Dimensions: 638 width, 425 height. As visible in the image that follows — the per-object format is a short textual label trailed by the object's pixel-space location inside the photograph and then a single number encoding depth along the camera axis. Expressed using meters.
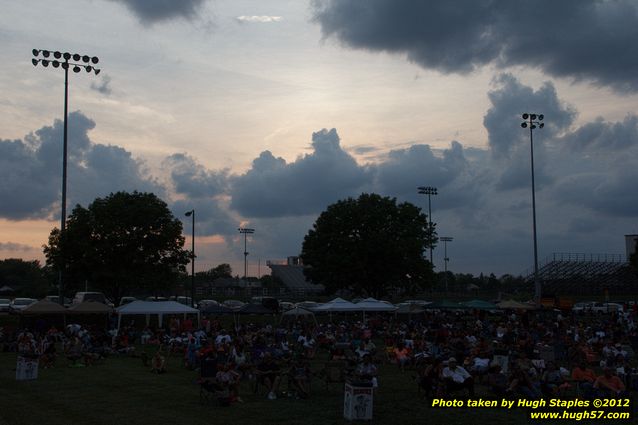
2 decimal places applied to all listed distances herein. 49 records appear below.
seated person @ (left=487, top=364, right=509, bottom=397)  15.14
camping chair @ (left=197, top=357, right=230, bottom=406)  15.18
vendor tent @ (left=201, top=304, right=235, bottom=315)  36.22
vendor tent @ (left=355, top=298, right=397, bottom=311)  36.78
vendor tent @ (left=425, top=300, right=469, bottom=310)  37.19
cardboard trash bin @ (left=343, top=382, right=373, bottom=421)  12.85
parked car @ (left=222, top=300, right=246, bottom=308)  61.51
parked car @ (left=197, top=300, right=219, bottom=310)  55.41
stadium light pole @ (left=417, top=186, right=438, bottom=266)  85.04
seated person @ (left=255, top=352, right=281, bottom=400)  16.53
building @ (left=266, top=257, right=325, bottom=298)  128.36
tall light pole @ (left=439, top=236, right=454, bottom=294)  119.48
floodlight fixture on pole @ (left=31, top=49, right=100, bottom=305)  40.10
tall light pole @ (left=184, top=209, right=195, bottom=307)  48.69
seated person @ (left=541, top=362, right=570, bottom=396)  15.29
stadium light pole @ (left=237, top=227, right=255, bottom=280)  102.62
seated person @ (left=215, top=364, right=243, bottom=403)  15.58
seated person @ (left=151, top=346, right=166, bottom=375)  22.20
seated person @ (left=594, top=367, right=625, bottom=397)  13.75
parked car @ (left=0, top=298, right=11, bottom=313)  53.39
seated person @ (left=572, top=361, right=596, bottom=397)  15.01
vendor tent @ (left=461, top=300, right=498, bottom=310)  37.00
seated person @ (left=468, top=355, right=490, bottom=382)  18.36
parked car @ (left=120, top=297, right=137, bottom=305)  56.39
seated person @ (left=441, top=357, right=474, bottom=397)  15.30
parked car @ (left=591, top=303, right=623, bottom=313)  52.50
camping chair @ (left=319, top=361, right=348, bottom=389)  17.94
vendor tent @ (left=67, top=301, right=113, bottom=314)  33.19
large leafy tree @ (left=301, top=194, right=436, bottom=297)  57.91
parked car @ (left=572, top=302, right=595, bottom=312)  52.76
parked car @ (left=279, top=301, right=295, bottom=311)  57.09
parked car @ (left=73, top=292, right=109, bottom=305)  49.41
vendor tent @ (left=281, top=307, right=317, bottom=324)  35.50
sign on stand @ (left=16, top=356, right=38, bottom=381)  19.97
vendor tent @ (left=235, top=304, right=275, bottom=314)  35.52
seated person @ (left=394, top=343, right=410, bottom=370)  22.51
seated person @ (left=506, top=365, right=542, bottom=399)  14.59
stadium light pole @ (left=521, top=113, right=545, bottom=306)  49.47
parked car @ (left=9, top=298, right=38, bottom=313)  53.33
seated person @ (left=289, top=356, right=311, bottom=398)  16.28
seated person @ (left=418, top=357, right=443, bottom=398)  15.36
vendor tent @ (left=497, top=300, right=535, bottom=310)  38.30
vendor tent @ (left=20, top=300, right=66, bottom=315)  32.66
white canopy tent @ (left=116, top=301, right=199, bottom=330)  31.27
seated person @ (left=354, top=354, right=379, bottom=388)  16.62
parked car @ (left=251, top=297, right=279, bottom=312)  52.31
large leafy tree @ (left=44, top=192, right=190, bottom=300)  44.88
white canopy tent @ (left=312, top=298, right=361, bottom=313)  36.12
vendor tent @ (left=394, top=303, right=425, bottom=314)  38.28
